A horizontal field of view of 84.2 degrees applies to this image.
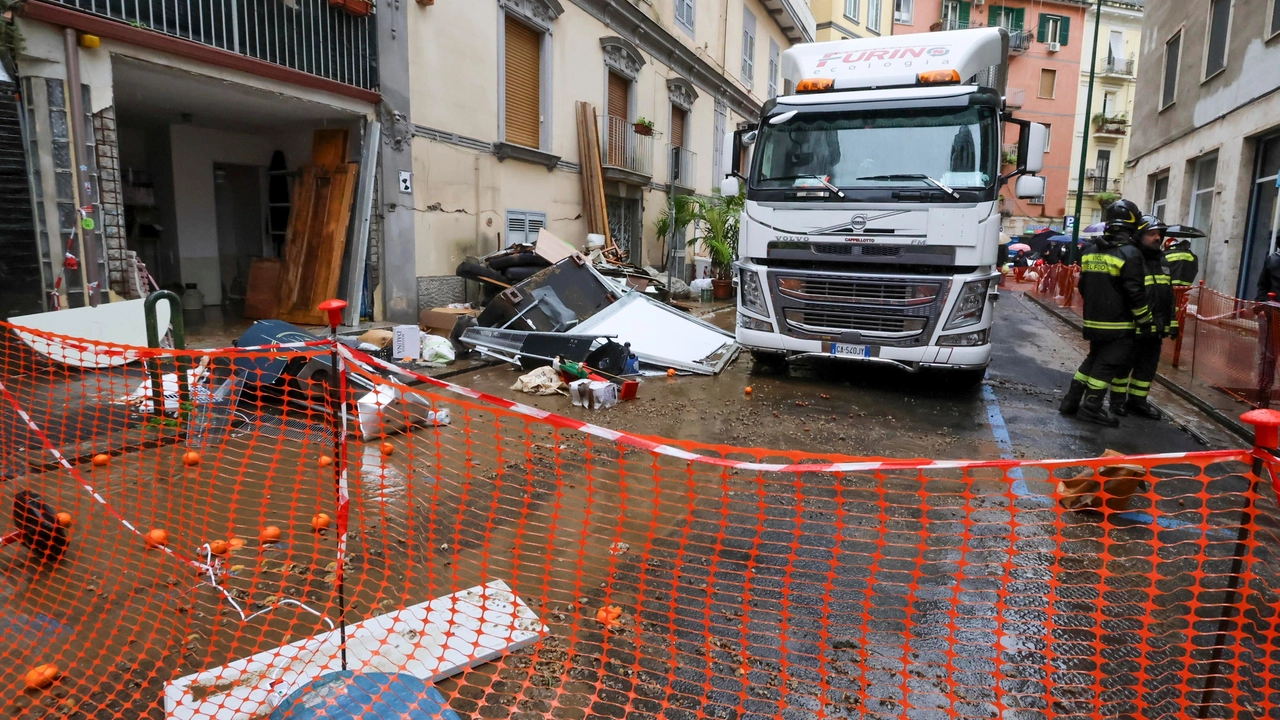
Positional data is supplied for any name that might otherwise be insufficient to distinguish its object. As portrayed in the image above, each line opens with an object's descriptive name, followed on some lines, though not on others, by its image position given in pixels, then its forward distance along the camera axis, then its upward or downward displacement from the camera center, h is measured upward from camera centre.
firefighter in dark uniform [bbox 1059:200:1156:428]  5.87 -0.32
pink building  35.81 +10.21
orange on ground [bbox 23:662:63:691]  2.49 -1.52
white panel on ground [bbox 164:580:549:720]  2.38 -1.49
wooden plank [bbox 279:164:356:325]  9.57 +0.03
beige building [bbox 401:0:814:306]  10.67 +2.62
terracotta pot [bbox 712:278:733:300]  17.06 -0.89
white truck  6.42 +0.48
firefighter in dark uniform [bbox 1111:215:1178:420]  5.98 -0.63
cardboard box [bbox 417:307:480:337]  9.65 -0.98
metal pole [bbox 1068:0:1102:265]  21.91 +0.83
